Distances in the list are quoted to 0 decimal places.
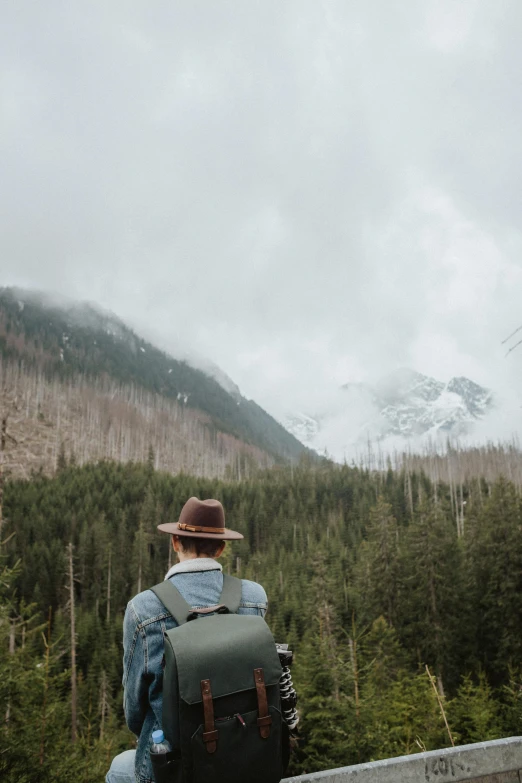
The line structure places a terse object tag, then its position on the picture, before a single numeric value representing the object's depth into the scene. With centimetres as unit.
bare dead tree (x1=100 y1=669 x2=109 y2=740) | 3375
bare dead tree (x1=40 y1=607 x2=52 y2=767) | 739
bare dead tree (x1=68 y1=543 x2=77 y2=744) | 2509
